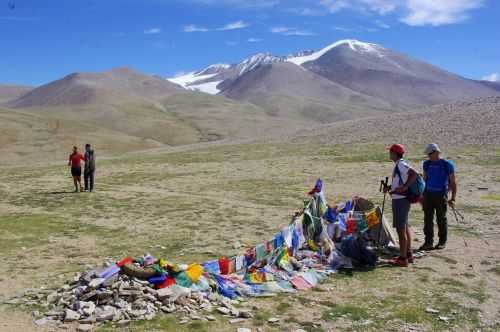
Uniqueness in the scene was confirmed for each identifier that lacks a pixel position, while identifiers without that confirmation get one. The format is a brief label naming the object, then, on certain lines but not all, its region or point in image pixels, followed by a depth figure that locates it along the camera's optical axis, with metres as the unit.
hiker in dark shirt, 22.06
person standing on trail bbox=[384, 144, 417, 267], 10.11
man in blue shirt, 11.38
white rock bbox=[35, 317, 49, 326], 8.02
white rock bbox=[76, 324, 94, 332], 7.68
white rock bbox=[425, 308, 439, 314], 8.20
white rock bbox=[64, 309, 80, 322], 8.00
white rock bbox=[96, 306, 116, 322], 7.96
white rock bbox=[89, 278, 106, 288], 8.59
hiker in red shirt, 22.52
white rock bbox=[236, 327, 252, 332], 7.61
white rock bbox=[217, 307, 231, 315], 8.27
